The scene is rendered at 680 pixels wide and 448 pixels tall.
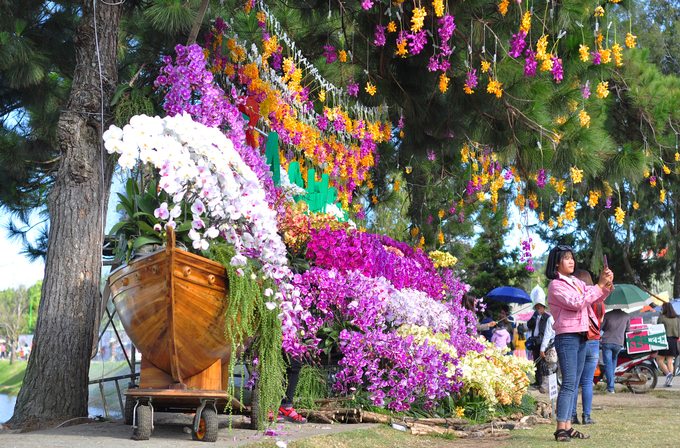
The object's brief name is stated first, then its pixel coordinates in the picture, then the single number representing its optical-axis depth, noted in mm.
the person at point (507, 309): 17453
